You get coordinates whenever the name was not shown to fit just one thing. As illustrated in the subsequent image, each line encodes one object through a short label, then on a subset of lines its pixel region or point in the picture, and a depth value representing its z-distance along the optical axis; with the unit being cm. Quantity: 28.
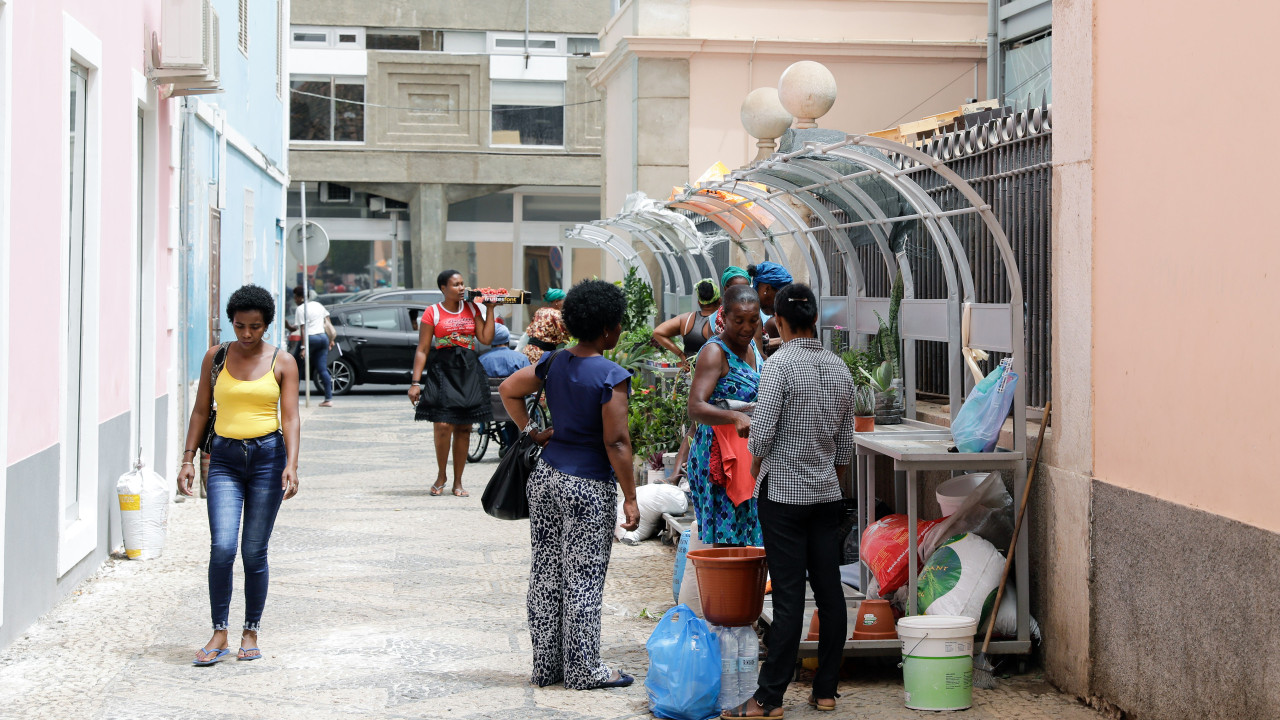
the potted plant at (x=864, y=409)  721
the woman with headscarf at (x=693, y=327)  1016
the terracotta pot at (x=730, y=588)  548
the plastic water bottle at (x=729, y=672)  550
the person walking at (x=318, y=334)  2072
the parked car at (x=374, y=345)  2311
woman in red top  1141
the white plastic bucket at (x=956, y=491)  638
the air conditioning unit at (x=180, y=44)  985
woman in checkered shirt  539
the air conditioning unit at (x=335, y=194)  3534
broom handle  593
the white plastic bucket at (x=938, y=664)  552
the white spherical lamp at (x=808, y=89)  1241
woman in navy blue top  573
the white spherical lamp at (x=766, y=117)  1416
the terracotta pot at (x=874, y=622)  613
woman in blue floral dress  610
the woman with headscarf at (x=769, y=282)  827
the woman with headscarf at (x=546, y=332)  1109
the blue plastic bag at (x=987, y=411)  599
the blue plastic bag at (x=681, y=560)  688
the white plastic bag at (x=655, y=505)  940
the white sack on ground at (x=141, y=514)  870
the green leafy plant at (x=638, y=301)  1447
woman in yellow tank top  629
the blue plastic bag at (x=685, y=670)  542
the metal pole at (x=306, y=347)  1962
